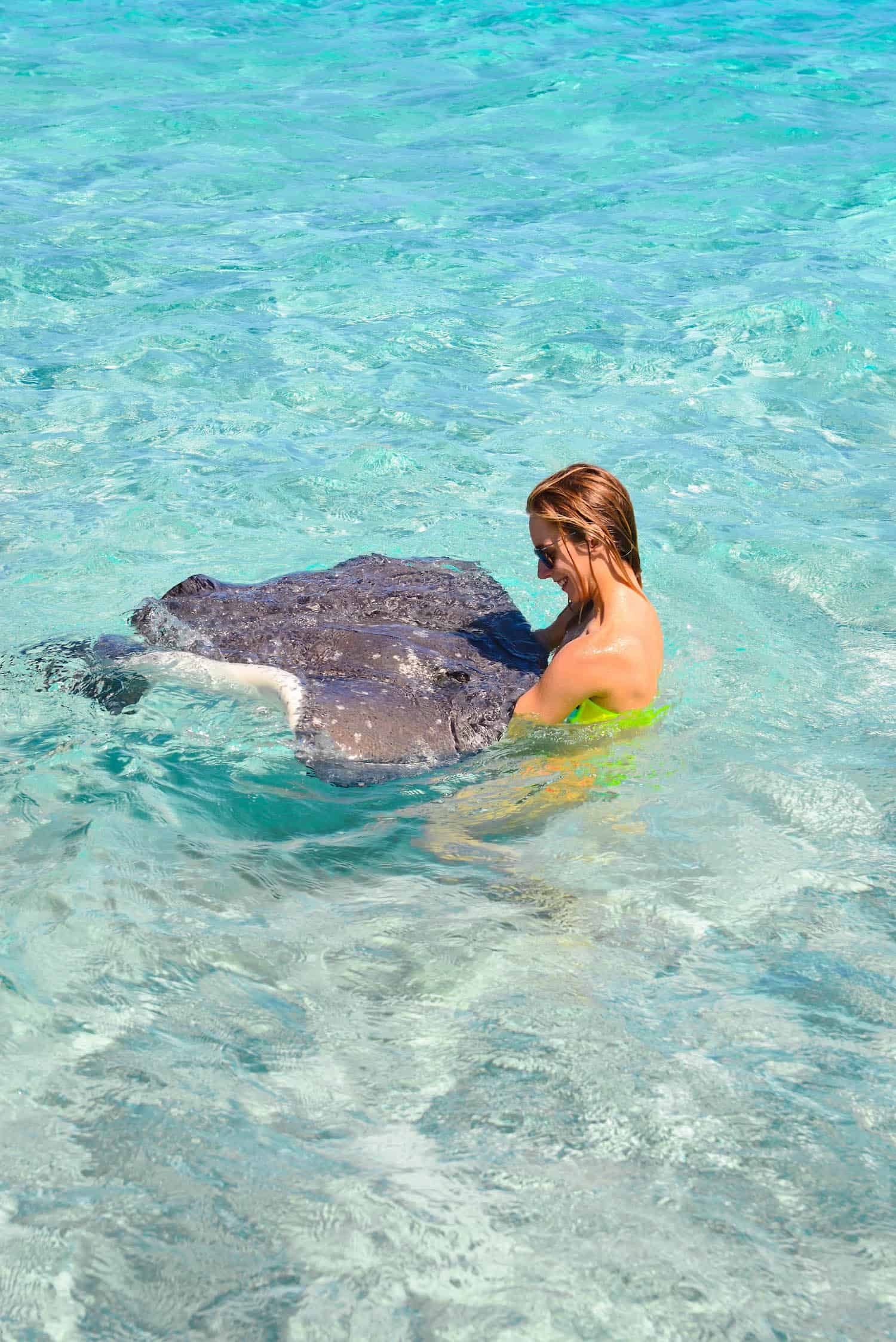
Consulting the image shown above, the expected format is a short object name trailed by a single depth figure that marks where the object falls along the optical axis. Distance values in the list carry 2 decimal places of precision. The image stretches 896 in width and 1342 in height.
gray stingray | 4.45
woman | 4.39
